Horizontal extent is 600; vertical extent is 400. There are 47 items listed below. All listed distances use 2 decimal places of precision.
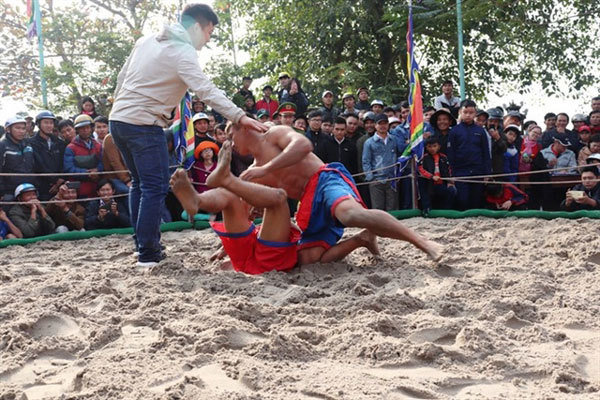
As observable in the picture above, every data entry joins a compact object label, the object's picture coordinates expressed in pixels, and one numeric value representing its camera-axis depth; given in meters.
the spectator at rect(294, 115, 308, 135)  8.70
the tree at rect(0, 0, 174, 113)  13.95
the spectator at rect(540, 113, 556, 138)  9.40
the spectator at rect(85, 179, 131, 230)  7.09
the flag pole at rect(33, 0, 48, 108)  13.54
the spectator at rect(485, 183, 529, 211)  7.98
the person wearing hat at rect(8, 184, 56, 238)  6.79
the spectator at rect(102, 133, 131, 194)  7.44
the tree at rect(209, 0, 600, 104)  14.27
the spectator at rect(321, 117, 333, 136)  8.71
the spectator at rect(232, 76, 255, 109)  10.70
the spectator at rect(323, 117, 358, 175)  8.44
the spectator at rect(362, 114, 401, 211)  8.14
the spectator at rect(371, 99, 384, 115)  9.81
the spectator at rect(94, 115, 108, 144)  7.83
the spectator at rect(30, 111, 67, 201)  7.31
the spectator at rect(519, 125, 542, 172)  8.64
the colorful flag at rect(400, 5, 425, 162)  7.44
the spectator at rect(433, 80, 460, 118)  9.44
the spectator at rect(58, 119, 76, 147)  7.78
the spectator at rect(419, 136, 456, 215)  7.65
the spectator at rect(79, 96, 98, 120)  8.67
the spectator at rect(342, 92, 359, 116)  9.83
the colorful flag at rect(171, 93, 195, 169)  7.64
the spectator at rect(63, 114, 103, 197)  7.44
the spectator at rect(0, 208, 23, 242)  6.70
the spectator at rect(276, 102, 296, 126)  8.54
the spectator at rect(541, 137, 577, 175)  8.51
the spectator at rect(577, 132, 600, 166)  8.13
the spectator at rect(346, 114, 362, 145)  8.78
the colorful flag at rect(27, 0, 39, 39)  13.74
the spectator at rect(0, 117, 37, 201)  7.05
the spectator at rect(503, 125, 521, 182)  8.45
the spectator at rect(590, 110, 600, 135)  8.88
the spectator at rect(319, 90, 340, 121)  10.06
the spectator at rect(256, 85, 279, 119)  10.99
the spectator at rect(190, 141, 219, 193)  7.70
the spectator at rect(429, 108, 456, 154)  8.18
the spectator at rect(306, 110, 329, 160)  8.38
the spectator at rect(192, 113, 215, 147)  8.00
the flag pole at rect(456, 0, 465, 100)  11.61
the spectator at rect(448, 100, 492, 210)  7.93
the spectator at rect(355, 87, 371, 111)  10.62
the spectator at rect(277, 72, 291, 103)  10.52
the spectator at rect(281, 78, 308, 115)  10.32
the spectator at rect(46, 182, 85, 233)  7.17
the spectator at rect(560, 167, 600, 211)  7.32
